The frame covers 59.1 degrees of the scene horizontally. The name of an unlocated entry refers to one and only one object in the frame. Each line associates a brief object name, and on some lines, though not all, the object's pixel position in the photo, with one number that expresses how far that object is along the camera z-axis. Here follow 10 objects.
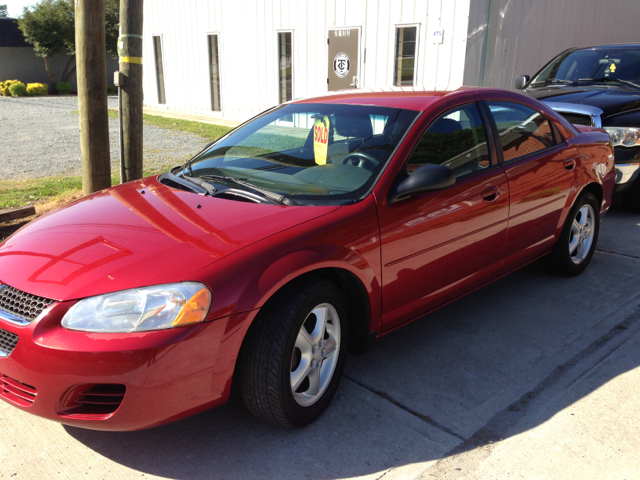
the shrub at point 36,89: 32.47
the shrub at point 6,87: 31.77
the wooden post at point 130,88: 5.34
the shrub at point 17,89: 31.14
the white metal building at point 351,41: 10.70
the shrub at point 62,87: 34.22
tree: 34.44
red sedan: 2.33
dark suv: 6.39
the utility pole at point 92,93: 5.09
